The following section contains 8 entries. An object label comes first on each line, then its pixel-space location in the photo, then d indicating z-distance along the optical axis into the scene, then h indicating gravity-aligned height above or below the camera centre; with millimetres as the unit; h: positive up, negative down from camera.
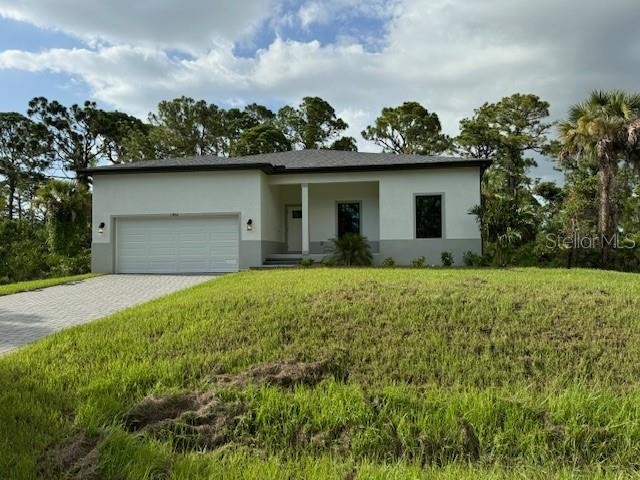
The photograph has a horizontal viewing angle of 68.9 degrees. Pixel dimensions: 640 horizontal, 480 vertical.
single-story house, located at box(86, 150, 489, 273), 16562 +1098
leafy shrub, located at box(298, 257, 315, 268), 16078 -711
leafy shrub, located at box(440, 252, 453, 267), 16327 -590
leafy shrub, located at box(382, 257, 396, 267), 16284 -725
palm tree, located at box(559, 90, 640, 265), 17609 +3975
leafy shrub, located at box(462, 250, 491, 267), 15992 -645
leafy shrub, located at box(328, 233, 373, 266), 16500 -367
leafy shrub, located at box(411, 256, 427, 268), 15914 -713
